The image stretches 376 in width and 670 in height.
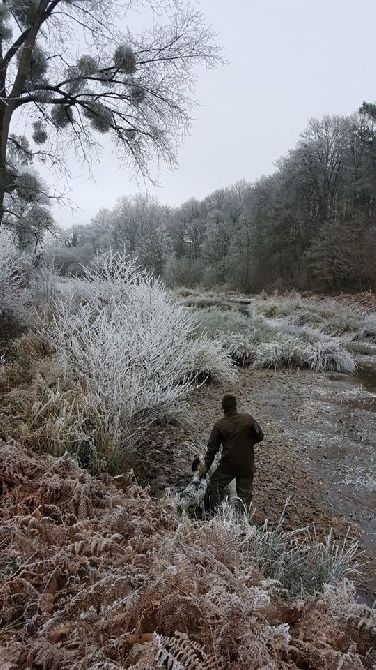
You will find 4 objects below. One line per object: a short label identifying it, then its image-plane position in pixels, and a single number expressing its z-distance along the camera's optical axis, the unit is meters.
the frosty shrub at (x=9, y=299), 7.95
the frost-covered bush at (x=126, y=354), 4.55
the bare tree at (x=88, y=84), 7.35
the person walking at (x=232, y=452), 4.10
